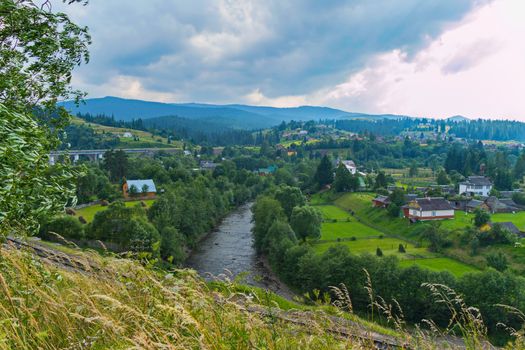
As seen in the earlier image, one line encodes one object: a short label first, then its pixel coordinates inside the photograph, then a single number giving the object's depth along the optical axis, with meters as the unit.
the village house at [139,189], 70.76
